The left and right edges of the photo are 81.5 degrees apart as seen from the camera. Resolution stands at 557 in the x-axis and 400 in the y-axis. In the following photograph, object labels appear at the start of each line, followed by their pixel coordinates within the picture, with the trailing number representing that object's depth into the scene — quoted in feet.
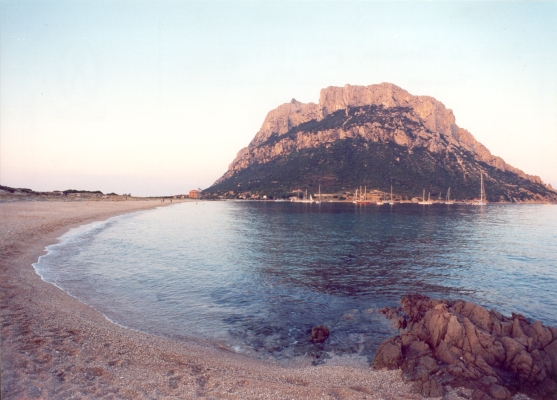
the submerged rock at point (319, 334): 42.78
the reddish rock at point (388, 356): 34.68
